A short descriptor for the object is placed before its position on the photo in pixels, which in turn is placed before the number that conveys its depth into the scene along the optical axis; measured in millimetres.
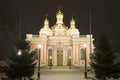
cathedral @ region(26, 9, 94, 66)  58188
